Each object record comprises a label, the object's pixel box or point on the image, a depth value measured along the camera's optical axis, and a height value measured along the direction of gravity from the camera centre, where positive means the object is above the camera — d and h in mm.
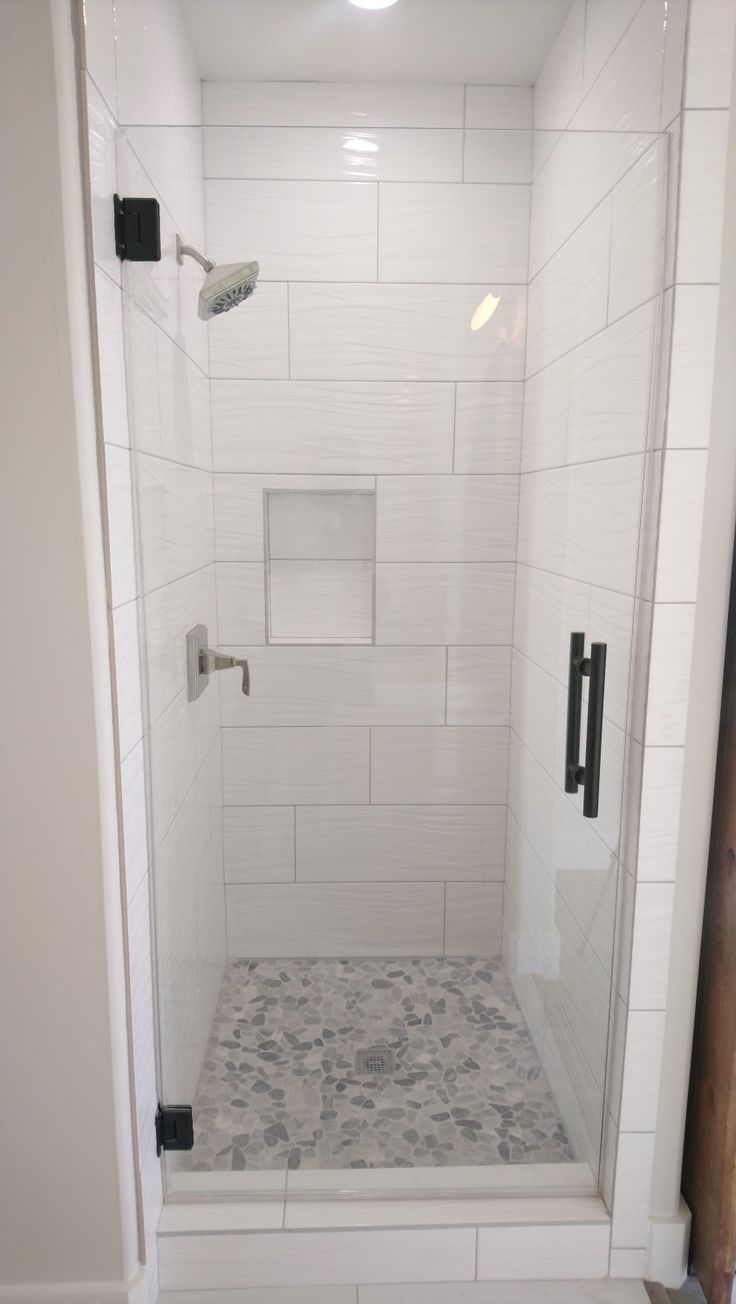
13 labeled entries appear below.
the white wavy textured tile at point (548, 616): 1540 -212
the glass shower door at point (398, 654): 1424 -307
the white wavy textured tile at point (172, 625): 1328 -213
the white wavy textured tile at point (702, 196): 1116 +454
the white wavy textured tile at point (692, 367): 1154 +216
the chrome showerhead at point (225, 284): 1468 +425
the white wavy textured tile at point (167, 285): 1166 +375
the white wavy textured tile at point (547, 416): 1563 +196
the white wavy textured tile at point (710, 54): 1085 +635
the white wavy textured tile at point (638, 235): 1189 +440
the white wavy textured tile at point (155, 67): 1179 +749
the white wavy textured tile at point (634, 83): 1188 +703
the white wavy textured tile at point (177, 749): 1367 -457
